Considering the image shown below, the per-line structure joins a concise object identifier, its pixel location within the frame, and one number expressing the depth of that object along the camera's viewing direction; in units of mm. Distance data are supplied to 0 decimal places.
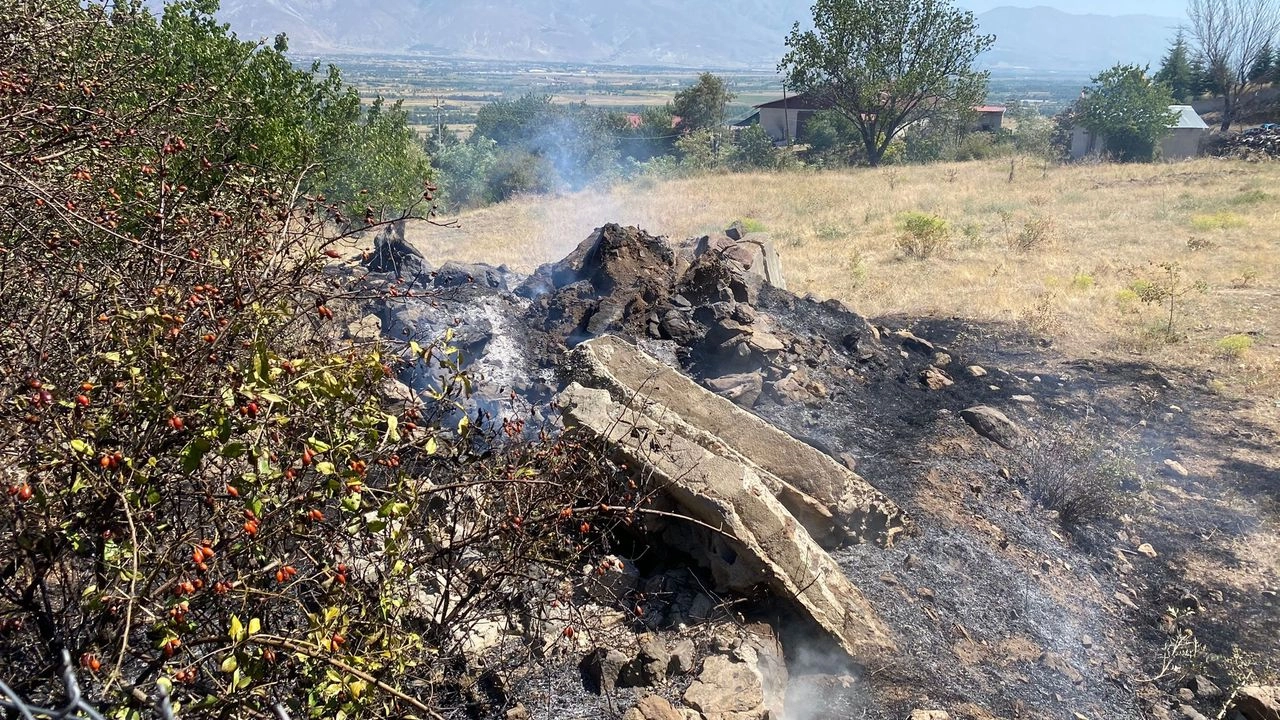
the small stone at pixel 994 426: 6988
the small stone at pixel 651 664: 3867
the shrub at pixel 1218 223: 15680
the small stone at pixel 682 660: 3912
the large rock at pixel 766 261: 10539
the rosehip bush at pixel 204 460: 2123
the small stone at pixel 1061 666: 4445
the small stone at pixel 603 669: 3848
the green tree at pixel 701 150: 31562
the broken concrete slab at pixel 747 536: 4305
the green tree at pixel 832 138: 33500
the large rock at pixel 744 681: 3639
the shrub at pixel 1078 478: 6043
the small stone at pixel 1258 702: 3992
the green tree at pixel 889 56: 29266
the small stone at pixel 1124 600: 5207
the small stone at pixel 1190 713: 4230
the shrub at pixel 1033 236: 14727
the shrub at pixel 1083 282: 12008
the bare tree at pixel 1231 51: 36125
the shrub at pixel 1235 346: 9312
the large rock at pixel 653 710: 3445
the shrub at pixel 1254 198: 17484
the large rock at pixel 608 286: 7941
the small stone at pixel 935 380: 8258
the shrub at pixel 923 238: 14445
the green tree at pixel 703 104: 43562
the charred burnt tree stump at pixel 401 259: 9497
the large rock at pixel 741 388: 6676
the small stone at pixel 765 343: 7383
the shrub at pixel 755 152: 31156
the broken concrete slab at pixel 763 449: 5105
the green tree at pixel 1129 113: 26938
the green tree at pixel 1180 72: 39594
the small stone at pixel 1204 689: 4391
